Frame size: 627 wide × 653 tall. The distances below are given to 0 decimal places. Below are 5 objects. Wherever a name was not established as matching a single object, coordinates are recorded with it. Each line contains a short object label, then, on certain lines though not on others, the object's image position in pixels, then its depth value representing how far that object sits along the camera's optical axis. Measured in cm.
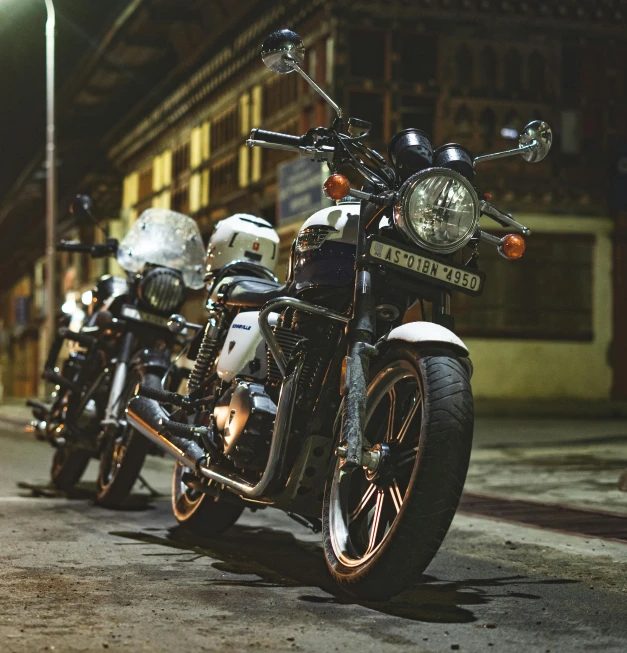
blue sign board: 2198
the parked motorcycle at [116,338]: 792
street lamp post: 2622
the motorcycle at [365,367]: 434
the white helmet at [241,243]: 679
